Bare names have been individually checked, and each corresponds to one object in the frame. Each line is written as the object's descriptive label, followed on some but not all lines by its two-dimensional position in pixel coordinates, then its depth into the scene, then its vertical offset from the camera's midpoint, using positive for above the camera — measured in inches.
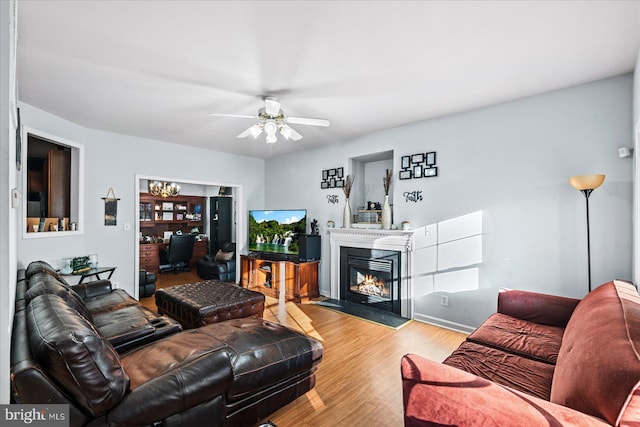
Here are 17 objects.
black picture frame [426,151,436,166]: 144.1 +27.8
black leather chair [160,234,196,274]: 254.4 -31.0
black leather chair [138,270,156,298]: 184.9 -42.5
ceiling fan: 109.7 +36.5
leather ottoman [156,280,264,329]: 114.0 -35.3
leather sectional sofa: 46.6 -32.3
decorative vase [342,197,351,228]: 176.4 -0.1
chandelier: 289.9 +27.9
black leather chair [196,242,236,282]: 228.2 -38.0
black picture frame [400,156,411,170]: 153.8 +27.9
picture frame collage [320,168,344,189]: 187.0 +24.3
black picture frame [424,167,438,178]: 143.7 +21.1
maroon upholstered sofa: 39.3 -27.9
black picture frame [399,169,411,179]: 153.6 +21.4
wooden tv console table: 184.4 -40.5
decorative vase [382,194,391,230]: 158.6 +0.2
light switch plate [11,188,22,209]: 43.0 +3.1
